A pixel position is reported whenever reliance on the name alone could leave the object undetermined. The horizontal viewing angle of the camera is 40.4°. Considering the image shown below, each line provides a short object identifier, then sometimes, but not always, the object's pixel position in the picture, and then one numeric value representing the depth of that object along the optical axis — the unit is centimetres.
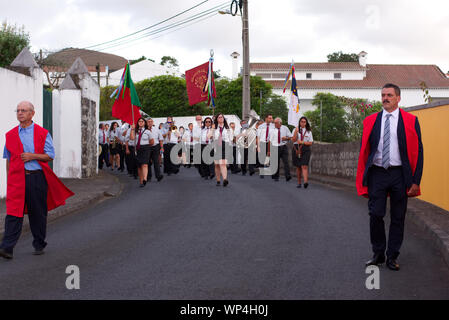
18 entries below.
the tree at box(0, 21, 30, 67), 2658
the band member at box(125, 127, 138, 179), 1863
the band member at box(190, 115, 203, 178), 1656
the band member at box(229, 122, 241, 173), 2145
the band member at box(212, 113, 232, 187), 1516
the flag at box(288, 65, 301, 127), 1955
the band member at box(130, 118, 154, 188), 1568
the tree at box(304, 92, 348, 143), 3147
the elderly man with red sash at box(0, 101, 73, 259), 659
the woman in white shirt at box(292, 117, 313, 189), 1480
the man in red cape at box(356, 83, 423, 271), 588
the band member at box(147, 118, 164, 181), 1672
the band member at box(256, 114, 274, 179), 1819
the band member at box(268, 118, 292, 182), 1689
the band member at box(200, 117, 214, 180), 1603
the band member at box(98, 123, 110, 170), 2445
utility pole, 2452
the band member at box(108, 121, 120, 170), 2295
